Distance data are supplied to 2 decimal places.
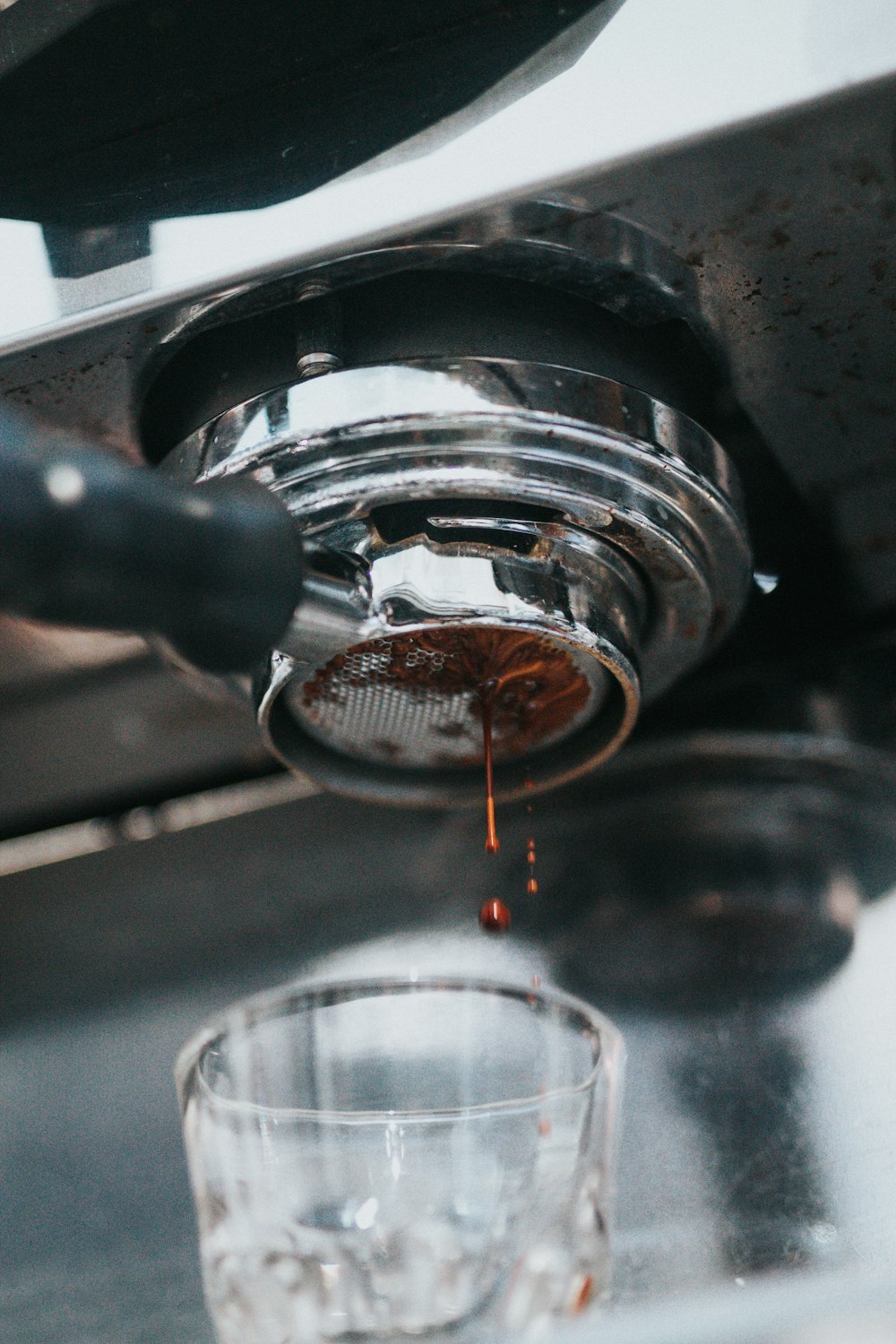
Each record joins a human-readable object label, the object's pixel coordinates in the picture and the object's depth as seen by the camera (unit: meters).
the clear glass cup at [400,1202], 0.32
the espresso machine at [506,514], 0.29
